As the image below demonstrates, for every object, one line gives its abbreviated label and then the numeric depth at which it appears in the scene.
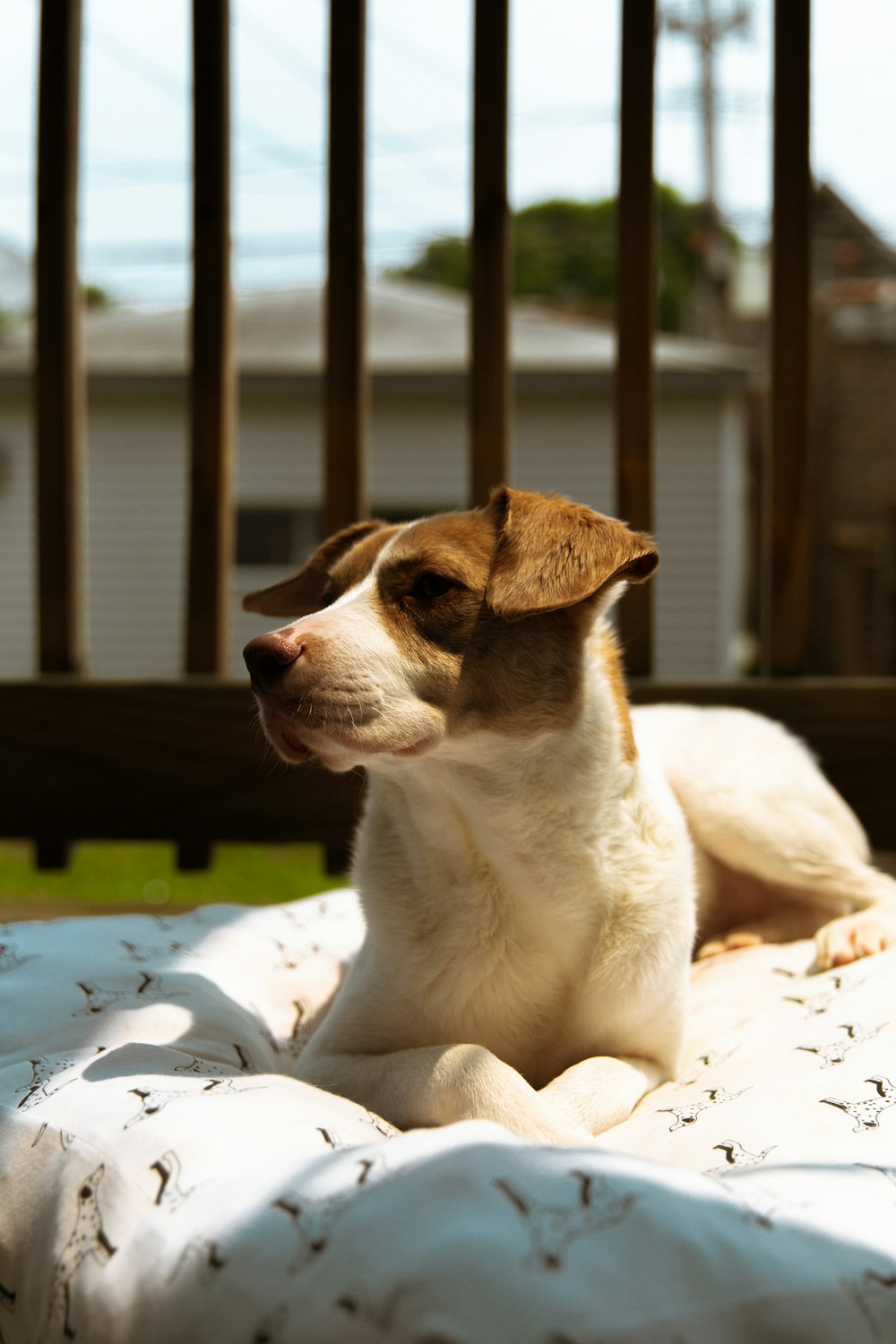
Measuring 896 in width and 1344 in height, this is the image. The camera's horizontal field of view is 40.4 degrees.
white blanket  1.05
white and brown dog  1.76
